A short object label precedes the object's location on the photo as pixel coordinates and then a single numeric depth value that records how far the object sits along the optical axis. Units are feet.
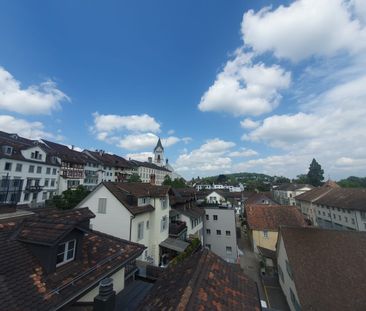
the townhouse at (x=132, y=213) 63.16
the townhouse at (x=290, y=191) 256.93
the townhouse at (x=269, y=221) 103.65
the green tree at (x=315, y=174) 315.74
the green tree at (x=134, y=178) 212.31
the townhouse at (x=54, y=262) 19.16
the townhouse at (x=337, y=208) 128.26
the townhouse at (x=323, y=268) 43.68
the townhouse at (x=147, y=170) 306.18
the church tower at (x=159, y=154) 409.69
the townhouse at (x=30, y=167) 121.19
